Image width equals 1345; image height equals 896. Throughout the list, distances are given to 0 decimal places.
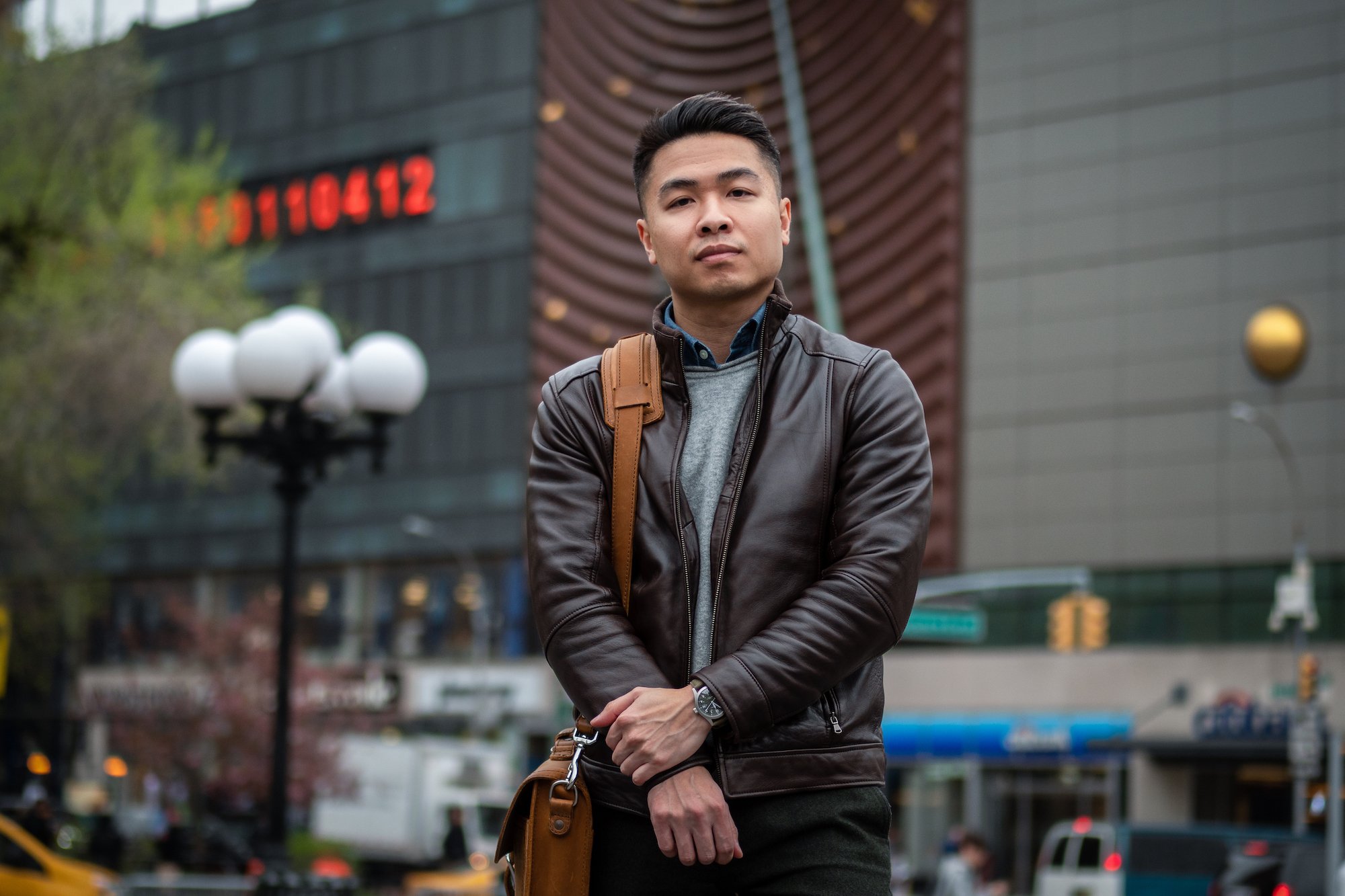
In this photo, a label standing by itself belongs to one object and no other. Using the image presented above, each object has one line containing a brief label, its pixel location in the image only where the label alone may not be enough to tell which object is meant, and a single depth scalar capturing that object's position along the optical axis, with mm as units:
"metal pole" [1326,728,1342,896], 16500
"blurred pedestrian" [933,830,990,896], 20016
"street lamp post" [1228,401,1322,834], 23797
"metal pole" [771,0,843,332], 46688
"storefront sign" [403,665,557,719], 54188
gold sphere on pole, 41844
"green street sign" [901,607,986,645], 22844
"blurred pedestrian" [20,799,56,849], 17000
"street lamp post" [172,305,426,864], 12742
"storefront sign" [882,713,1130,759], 43125
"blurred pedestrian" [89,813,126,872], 27328
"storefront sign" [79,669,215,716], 38625
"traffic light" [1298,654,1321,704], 25609
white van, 23578
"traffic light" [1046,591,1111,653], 34469
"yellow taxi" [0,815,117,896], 15367
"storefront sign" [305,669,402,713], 57344
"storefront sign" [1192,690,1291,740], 38844
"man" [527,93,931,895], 3059
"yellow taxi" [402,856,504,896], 23219
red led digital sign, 59625
